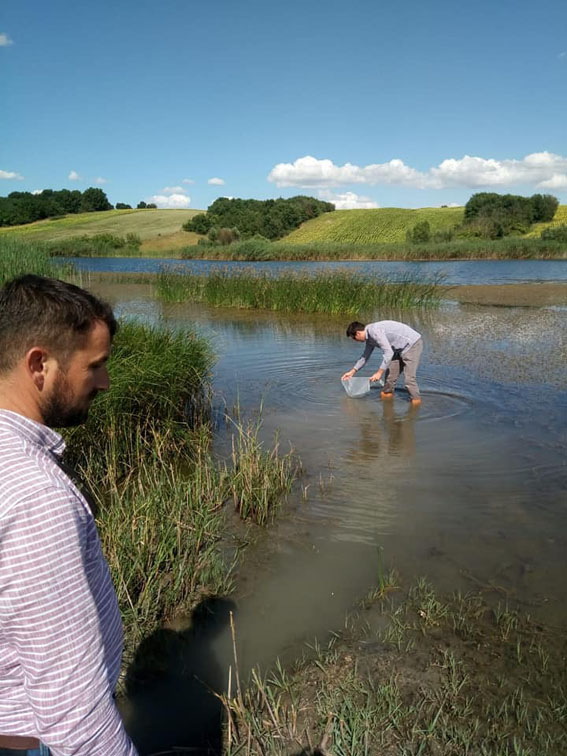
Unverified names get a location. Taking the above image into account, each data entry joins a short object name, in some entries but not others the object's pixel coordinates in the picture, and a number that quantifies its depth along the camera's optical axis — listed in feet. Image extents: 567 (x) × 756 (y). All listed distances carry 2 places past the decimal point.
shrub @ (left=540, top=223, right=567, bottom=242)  152.31
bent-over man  27.32
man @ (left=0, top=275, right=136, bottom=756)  3.63
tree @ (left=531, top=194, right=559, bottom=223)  210.38
